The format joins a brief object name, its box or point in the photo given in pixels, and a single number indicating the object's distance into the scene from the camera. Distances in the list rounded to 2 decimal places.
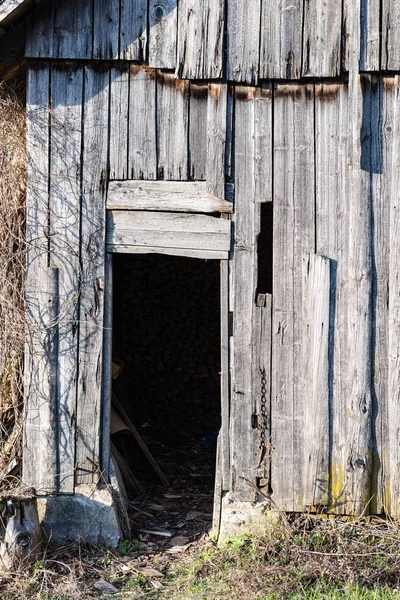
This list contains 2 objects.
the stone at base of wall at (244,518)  5.52
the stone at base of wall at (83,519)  5.58
